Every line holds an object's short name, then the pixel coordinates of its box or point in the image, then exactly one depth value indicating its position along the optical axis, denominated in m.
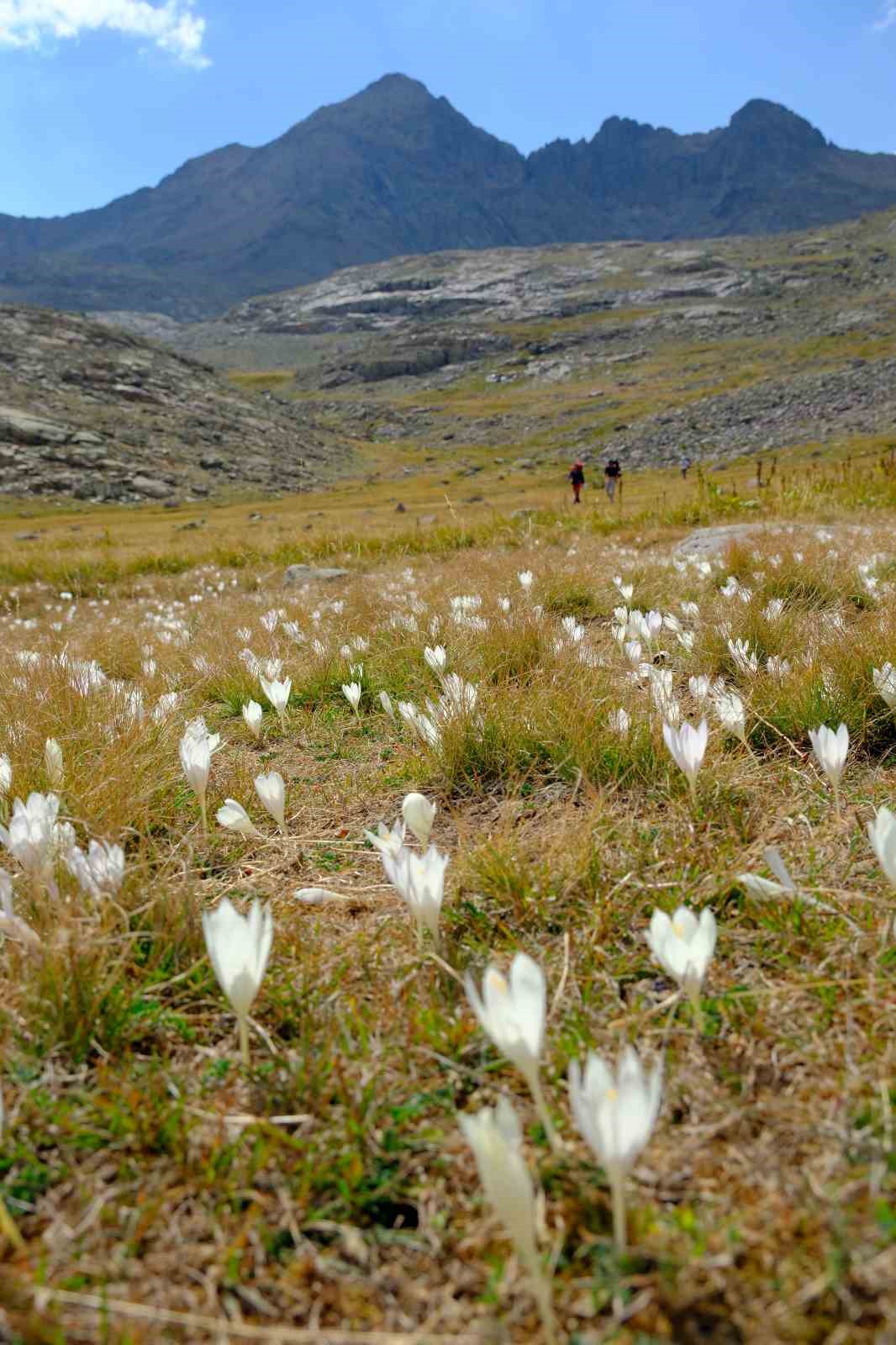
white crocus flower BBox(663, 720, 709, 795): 1.92
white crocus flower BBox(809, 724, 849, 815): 1.94
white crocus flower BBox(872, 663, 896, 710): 2.49
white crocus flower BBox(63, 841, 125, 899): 1.63
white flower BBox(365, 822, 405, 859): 1.68
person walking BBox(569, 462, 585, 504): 22.70
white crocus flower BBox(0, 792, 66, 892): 1.65
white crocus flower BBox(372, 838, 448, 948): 1.49
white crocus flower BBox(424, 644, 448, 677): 3.34
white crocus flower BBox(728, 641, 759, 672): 3.02
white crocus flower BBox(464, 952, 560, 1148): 1.04
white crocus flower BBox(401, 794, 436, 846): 1.86
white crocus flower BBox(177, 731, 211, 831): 2.11
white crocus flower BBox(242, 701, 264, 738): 2.97
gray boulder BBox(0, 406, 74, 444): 36.91
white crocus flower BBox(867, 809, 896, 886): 1.44
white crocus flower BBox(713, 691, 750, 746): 2.34
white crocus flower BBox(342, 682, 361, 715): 3.35
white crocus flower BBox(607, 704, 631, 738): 2.42
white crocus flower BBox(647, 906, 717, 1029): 1.28
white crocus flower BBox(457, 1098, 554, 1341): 0.83
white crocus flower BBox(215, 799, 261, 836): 2.07
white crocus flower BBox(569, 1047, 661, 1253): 0.90
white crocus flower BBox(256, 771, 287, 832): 2.13
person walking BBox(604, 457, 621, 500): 22.97
